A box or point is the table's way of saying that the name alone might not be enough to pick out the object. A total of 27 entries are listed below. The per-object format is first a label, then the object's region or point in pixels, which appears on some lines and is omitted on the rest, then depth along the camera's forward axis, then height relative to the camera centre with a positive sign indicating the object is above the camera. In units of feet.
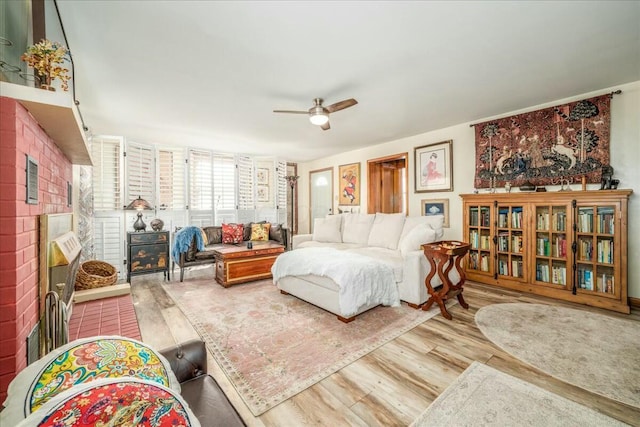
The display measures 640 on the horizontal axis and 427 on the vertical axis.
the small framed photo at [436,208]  14.96 +0.26
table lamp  14.38 +0.34
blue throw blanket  13.85 -1.49
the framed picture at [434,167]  14.73 +2.67
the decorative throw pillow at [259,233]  17.06 -1.32
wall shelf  3.78 +1.73
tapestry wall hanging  10.32 +2.95
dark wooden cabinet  13.65 -2.12
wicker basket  9.56 -2.41
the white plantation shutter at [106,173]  14.53 +2.29
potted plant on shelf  4.31 +2.60
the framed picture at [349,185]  20.13 +2.22
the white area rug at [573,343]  5.90 -3.70
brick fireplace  3.69 -0.44
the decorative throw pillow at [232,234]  16.30 -1.32
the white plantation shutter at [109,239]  14.70 -1.50
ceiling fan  9.66 +3.89
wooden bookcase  9.56 -1.31
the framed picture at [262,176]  20.97 +2.99
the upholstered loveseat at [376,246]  9.76 -1.74
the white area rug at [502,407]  4.77 -3.82
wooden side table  9.11 -2.04
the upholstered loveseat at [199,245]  13.94 -1.88
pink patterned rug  5.99 -3.75
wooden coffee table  12.90 -2.57
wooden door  19.31 +2.11
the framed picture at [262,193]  20.94 +1.61
